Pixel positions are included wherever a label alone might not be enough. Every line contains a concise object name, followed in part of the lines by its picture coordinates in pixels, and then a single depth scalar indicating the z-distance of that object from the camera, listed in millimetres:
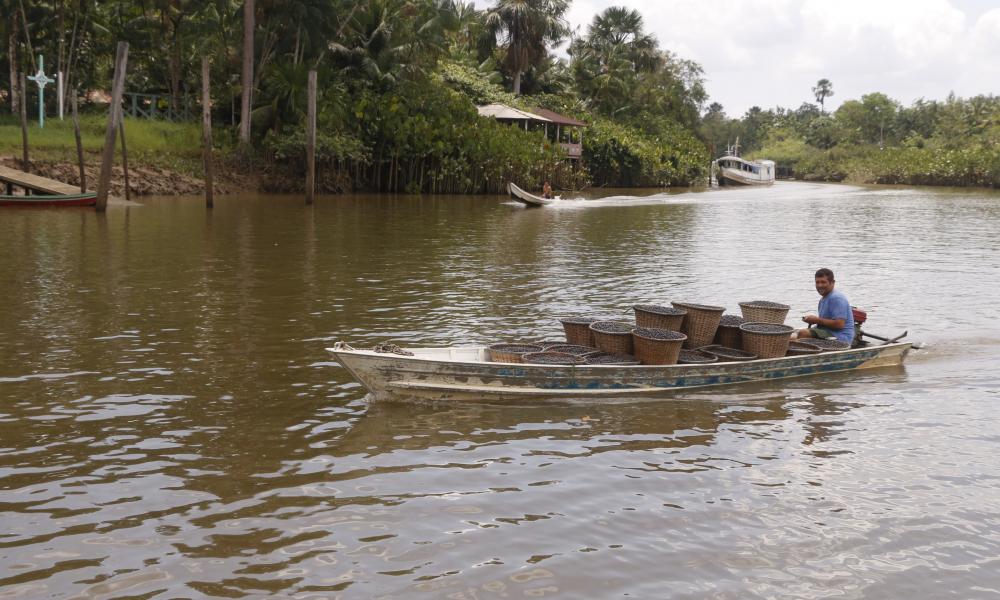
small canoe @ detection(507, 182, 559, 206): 39344
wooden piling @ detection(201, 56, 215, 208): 30828
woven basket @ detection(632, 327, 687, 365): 9594
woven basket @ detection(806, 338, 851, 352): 11000
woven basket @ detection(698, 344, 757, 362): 10262
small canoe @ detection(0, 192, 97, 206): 28250
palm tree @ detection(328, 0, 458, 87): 43531
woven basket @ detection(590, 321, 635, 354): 9969
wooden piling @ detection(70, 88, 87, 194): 28797
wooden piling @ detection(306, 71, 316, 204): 33469
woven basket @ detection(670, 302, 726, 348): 10609
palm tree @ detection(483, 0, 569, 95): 61562
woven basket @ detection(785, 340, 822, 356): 10805
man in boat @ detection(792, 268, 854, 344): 11281
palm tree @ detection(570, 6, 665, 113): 73812
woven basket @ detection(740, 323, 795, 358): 10227
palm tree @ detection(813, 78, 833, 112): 166750
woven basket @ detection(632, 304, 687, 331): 10305
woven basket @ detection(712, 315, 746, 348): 10766
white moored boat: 81000
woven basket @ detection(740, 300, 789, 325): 11117
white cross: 35406
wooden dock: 29188
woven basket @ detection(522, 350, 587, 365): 9414
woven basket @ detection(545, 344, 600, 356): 9992
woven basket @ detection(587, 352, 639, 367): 9758
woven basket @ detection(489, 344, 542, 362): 9594
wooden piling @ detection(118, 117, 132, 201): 31541
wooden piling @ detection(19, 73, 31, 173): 29234
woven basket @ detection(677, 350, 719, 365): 10203
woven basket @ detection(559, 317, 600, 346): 10398
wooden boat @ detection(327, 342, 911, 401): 8781
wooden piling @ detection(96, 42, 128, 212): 26297
